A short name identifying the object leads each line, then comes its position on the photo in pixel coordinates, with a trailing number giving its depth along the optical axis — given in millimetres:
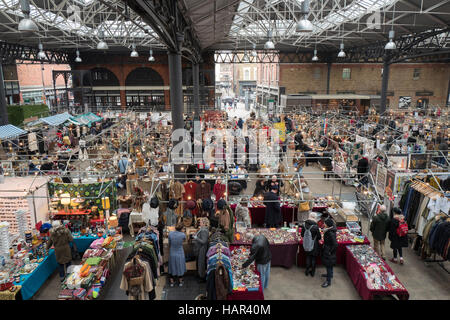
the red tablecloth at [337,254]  7332
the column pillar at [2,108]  19812
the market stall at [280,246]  7321
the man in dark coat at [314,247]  6793
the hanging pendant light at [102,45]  15008
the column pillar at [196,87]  23297
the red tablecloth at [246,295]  5688
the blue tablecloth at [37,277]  6258
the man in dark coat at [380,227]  7387
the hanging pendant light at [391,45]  14267
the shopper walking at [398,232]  7195
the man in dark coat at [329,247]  6629
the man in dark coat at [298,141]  16994
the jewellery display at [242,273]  5809
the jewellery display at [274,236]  7398
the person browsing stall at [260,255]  6129
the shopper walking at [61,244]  6902
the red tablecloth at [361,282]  5762
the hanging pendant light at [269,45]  13609
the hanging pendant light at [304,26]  8219
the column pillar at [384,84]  25638
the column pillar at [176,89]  10297
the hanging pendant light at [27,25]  8062
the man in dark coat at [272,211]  8622
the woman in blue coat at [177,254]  6316
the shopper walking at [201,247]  6392
